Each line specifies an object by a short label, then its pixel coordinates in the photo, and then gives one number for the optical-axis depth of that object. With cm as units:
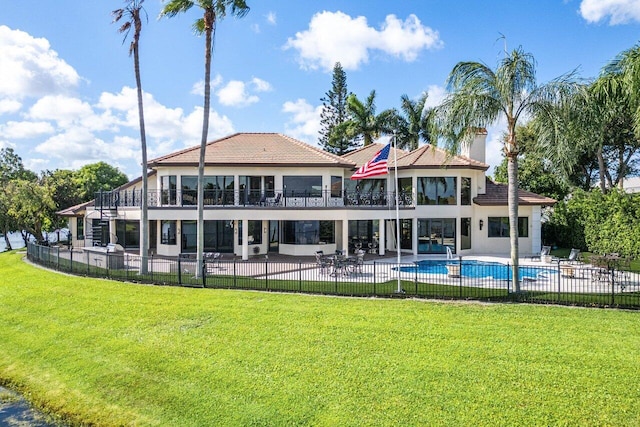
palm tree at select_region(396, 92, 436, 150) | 3841
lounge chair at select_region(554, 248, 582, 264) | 1904
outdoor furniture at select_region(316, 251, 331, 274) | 1725
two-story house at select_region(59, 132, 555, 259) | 2239
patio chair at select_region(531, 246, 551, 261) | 2058
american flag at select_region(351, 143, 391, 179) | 1612
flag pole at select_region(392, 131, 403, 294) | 1317
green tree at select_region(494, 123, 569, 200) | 3306
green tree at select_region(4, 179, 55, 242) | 2900
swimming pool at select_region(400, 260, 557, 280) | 1609
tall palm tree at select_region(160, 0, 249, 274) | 1577
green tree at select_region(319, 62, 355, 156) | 4841
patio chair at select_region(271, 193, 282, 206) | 2262
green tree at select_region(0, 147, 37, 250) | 4679
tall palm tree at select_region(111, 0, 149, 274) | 1686
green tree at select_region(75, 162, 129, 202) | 4325
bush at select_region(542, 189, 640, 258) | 2059
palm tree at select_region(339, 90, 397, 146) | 3888
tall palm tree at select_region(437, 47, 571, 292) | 1270
